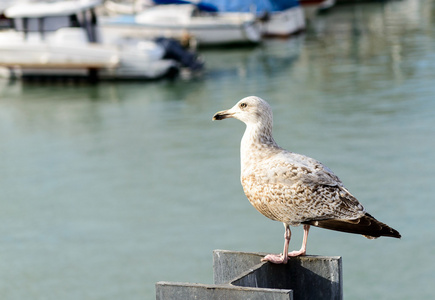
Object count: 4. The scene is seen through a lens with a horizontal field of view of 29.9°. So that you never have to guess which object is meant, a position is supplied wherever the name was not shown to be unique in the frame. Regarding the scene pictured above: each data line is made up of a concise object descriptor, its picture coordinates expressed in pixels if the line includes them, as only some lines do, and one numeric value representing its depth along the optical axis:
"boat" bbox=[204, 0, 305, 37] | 35.53
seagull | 4.73
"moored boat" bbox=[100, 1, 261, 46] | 32.94
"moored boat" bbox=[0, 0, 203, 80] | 25.72
